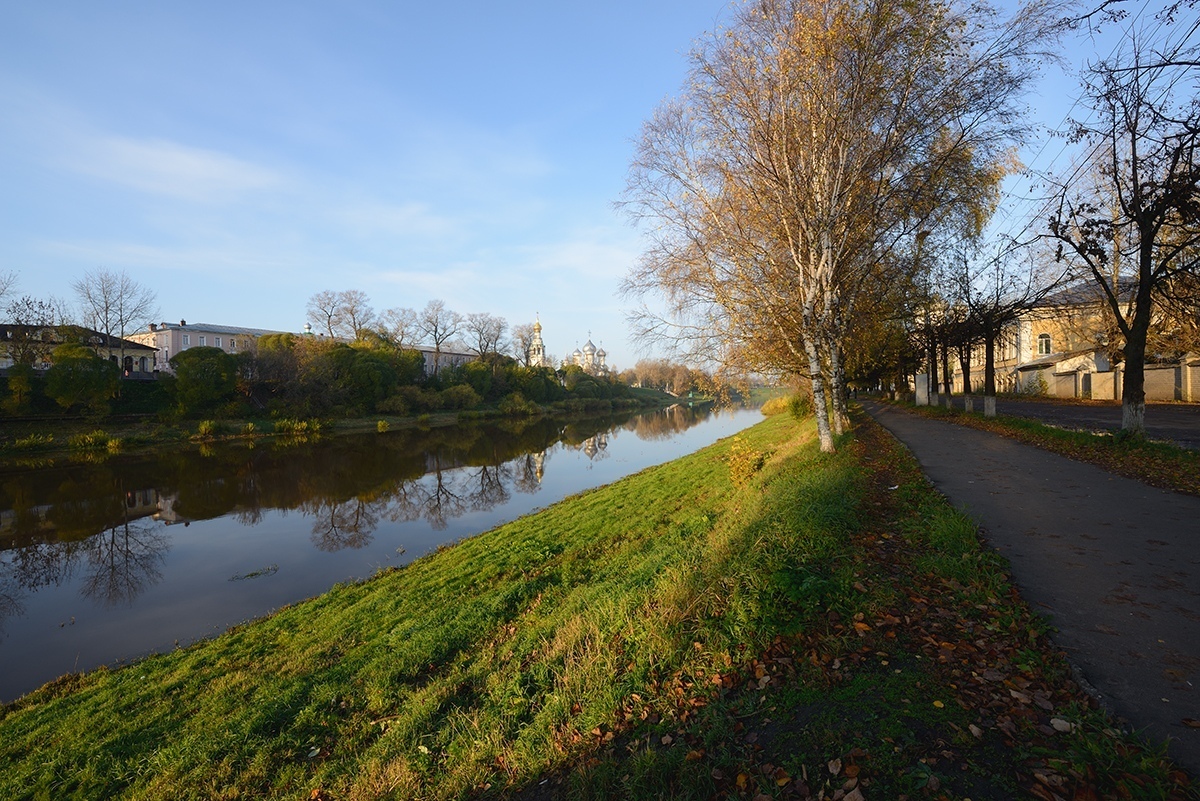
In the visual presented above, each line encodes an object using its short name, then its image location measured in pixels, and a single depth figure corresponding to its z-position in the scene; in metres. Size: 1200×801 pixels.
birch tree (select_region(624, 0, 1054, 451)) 10.88
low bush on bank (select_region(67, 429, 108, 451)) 31.17
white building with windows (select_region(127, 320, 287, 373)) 71.88
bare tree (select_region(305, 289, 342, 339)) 68.09
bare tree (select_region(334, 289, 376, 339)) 68.81
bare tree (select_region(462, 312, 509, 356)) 78.25
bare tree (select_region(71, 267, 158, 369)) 49.28
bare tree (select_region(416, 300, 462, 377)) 75.38
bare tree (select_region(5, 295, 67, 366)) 37.69
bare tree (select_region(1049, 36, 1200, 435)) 10.23
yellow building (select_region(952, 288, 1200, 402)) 27.58
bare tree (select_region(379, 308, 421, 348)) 74.00
